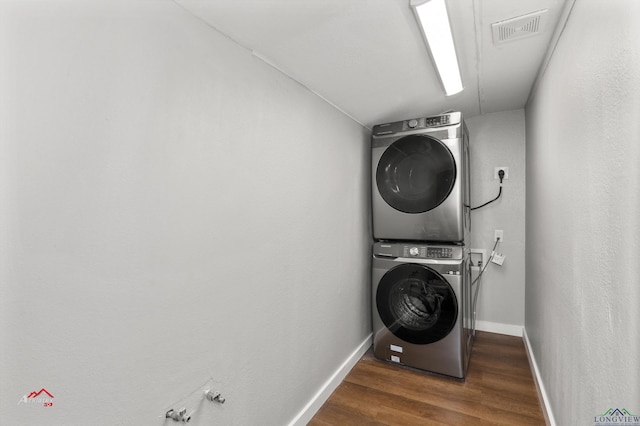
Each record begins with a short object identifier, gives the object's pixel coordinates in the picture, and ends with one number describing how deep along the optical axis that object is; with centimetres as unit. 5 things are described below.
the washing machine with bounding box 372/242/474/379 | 207
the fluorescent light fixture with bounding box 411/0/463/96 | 115
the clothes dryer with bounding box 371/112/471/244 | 211
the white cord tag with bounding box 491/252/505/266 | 275
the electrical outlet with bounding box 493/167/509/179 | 275
